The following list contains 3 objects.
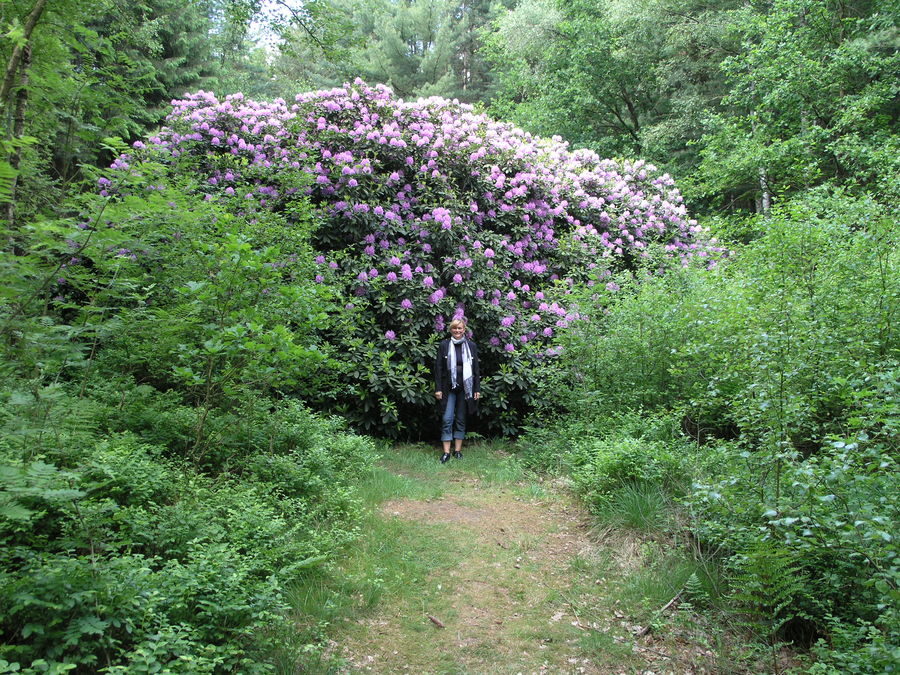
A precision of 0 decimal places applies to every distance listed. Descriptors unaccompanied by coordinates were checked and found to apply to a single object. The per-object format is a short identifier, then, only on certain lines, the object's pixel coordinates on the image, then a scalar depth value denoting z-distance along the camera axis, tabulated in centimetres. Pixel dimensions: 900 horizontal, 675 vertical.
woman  675
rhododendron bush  693
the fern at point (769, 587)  260
